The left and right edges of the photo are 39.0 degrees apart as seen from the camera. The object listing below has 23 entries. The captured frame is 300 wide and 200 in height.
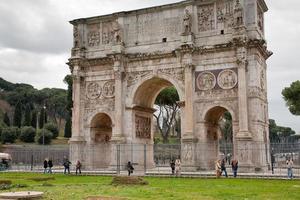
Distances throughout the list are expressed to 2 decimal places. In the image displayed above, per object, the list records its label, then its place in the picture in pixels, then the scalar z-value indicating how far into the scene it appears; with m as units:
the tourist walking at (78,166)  26.53
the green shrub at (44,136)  57.57
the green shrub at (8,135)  57.44
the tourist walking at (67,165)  27.11
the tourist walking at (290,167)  21.09
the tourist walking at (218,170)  22.45
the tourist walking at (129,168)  24.50
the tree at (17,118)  66.31
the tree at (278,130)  87.93
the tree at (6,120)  67.99
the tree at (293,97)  39.12
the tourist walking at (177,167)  23.62
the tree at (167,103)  50.72
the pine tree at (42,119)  66.81
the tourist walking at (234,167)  22.73
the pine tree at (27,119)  66.56
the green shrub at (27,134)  58.53
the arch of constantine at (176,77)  25.94
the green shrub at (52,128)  62.62
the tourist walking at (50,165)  27.52
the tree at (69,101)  53.56
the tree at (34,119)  67.28
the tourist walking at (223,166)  23.27
